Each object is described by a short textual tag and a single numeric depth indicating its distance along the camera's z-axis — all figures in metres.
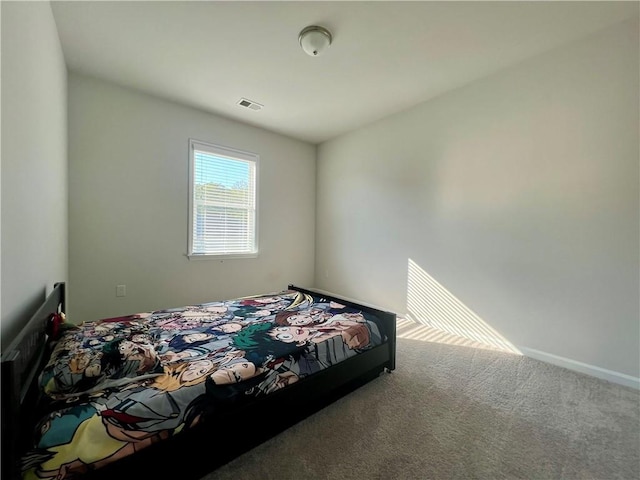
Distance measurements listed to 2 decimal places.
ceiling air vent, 3.25
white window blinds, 3.53
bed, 0.95
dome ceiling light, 2.12
